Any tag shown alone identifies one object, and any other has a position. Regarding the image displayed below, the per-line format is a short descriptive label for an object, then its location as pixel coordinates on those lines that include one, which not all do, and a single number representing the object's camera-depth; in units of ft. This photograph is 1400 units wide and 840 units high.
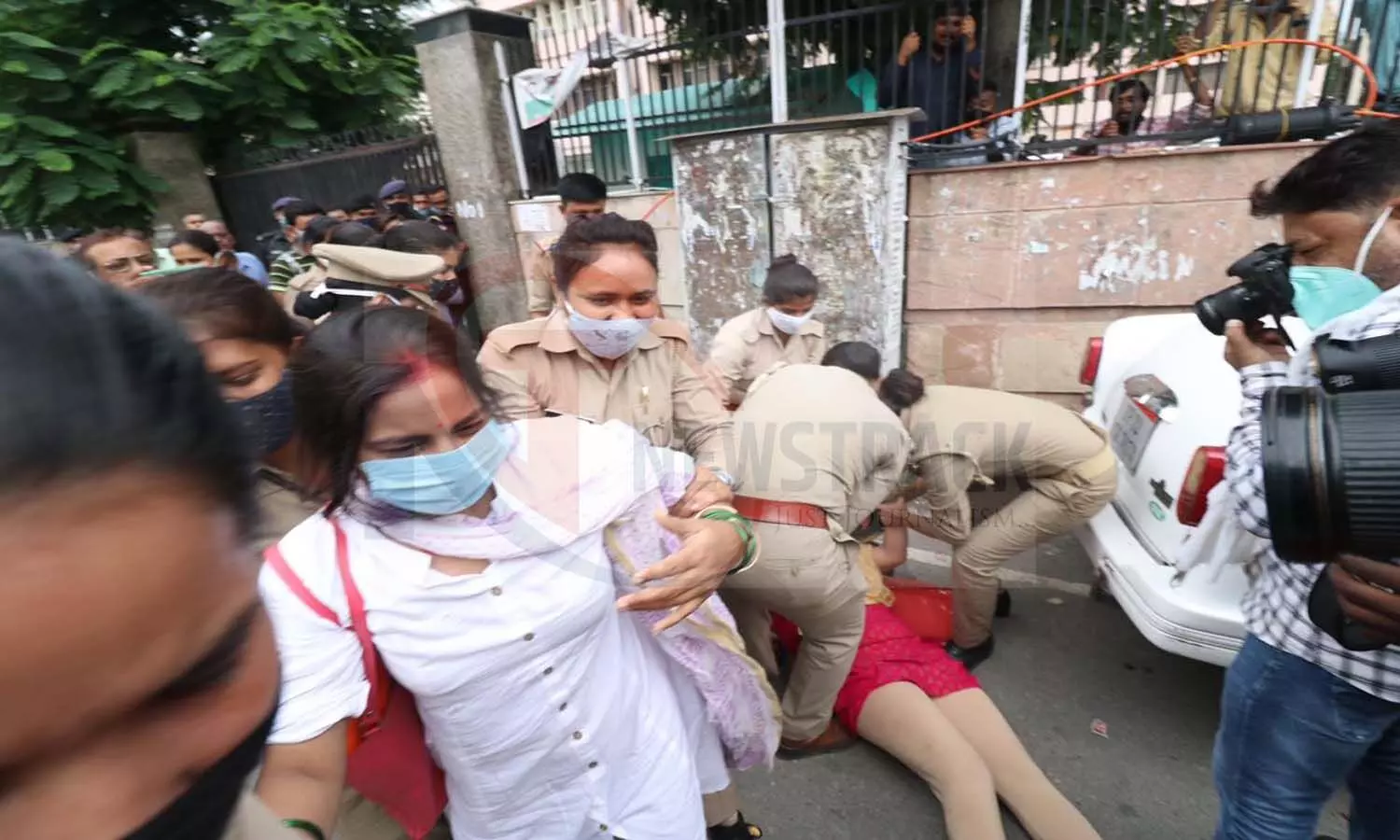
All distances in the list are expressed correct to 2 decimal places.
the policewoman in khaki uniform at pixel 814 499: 7.03
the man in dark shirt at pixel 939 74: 15.07
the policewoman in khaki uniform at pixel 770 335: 11.02
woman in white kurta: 3.40
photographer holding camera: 3.93
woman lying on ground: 6.45
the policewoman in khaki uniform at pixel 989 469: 8.63
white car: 6.78
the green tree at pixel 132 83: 22.82
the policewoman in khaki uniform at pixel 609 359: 6.61
